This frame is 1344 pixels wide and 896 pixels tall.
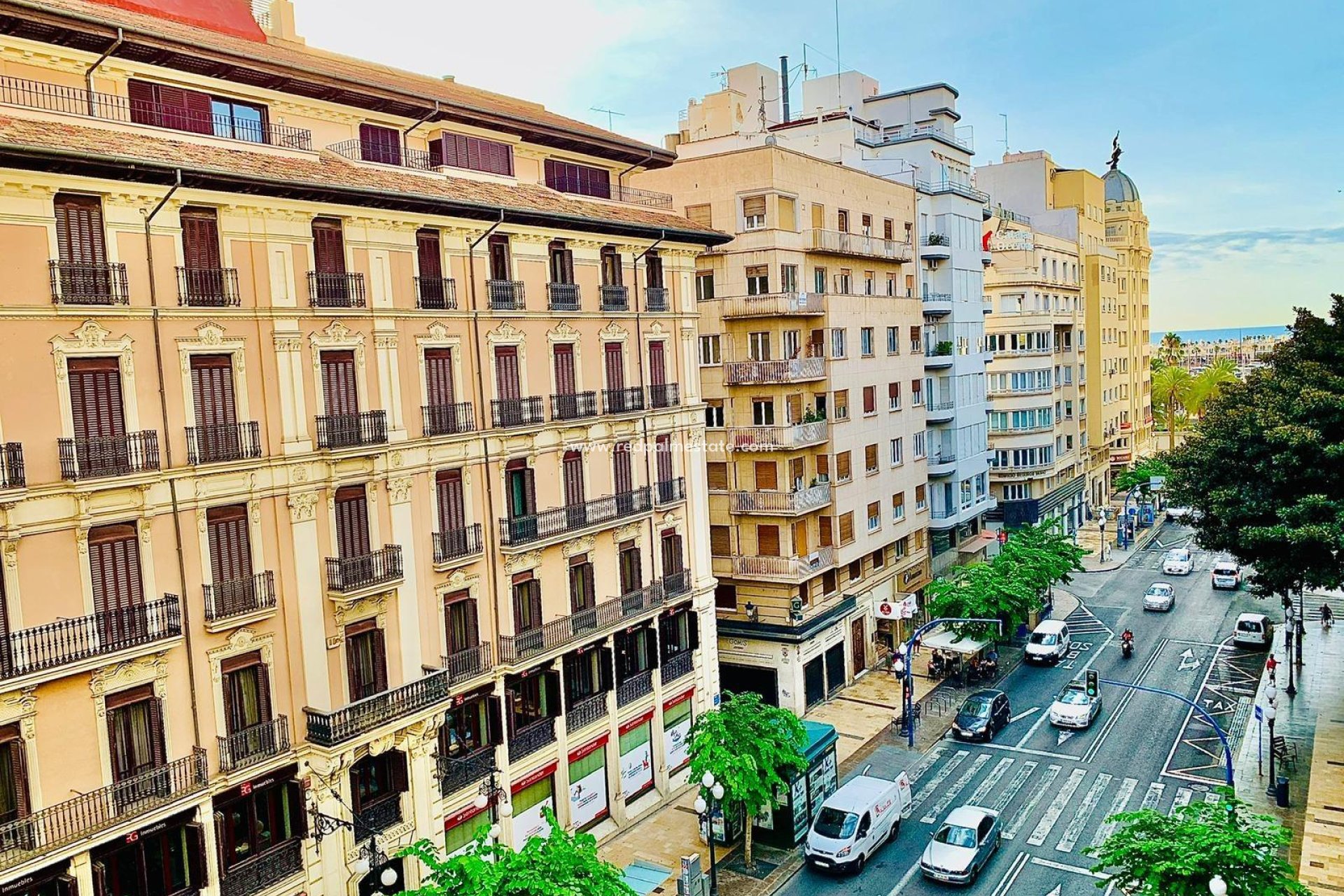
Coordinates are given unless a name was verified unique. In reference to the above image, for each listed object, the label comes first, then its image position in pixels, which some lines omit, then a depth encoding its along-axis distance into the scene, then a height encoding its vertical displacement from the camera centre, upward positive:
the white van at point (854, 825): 30.73 -14.91
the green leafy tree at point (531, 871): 19.31 -10.01
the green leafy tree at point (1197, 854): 20.39 -10.92
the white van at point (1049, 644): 51.25 -15.57
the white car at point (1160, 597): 60.38 -15.75
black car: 41.59 -15.62
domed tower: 103.62 +5.19
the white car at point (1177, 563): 70.50 -15.97
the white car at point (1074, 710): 42.12 -15.63
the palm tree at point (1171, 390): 114.60 -6.09
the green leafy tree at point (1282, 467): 33.78 -4.86
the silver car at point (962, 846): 29.80 -15.24
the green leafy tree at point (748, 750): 29.97 -12.03
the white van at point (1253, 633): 51.69 -15.54
